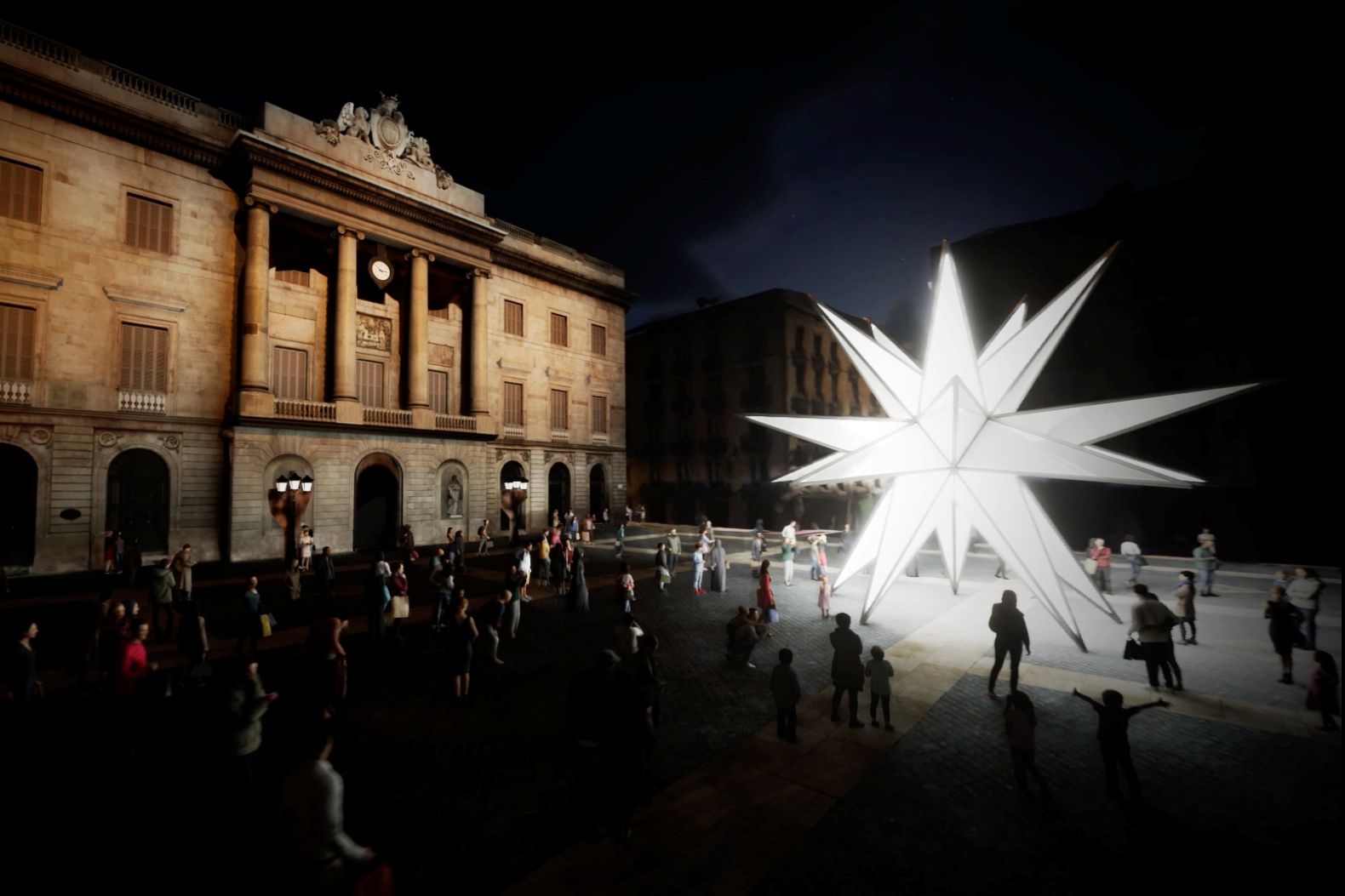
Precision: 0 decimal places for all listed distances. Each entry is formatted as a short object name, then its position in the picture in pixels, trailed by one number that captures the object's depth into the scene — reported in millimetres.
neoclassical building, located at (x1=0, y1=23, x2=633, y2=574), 18062
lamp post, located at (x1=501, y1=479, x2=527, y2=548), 28122
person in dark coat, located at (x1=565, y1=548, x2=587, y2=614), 12873
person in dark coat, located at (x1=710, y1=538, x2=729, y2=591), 15055
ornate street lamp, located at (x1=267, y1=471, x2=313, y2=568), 14200
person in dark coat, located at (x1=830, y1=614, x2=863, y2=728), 6949
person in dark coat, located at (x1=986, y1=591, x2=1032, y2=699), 7855
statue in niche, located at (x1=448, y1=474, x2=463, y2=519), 26191
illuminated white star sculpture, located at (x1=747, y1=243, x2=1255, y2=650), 7949
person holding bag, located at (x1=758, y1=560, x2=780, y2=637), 11219
